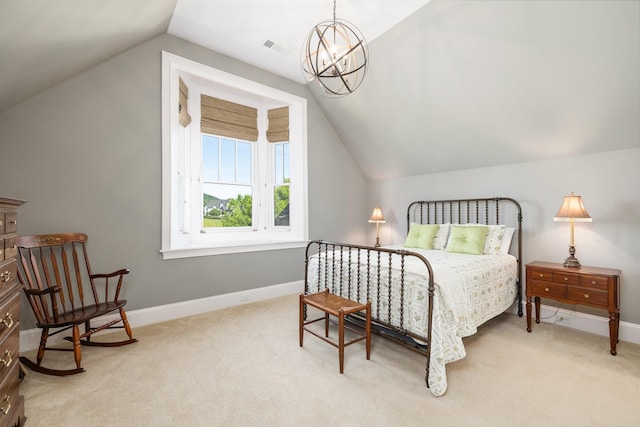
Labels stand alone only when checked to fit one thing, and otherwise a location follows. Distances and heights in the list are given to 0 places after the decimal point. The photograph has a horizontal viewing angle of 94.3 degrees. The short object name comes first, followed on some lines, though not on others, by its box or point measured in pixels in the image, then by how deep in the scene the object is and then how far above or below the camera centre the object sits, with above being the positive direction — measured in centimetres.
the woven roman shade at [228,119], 413 +140
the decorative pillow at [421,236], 374 -28
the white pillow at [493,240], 334 -30
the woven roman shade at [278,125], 448 +136
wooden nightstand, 244 -64
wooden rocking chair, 213 -60
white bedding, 205 -66
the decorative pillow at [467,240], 333 -29
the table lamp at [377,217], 462 -4
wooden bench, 215 -73
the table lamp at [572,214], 275 +0
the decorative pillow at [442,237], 375 -29
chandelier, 206 +182
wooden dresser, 140 -53
